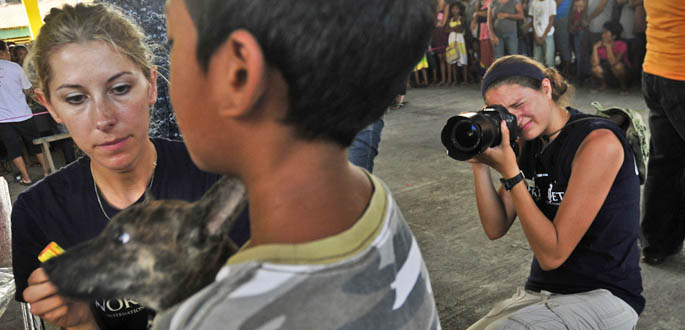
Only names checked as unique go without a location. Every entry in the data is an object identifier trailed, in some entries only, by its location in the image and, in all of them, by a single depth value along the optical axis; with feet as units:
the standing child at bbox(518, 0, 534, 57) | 22.45
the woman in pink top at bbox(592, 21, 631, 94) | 19.72
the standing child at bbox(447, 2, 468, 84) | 27.20
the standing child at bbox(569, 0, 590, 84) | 20.80
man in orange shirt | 6.56
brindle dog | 1.52
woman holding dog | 2.25
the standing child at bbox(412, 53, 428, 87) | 29.72
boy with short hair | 1.32
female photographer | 4.50
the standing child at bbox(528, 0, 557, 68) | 21.43
